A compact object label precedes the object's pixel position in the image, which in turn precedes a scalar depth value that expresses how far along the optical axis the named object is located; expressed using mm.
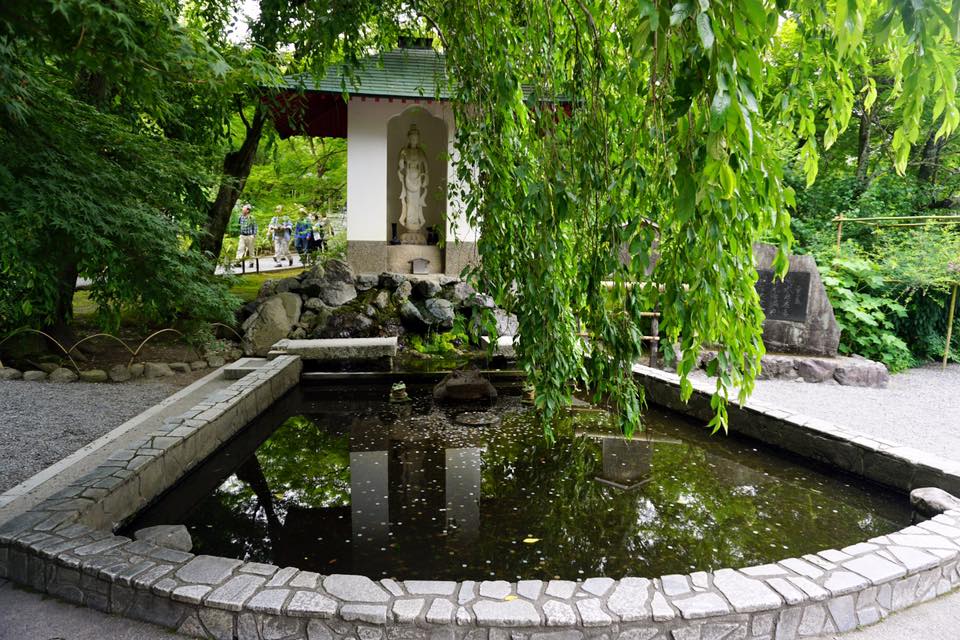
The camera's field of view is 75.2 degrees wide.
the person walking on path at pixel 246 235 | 17175
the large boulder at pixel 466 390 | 6789
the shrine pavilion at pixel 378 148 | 11273
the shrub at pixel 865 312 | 9125
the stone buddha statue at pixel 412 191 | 13281
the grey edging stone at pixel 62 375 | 7146
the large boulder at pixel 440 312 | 9992
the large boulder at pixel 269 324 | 9151
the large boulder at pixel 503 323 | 9401
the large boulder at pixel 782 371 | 8102
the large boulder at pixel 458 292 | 10633
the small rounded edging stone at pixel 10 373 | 7018
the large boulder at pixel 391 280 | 10766
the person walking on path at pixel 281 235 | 18734
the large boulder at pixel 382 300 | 10219
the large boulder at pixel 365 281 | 10867
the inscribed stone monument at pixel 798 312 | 8414
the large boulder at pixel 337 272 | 10688
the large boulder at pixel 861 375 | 7996
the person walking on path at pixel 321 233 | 17172
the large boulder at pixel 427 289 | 10672
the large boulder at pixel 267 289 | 10445
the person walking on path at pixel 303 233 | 16609
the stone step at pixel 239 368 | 7176
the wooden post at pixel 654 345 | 8408
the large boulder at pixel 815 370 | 8023
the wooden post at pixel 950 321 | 8921
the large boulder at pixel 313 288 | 10484
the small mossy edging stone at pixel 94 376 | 7230
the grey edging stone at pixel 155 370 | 7598
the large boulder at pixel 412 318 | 9898
